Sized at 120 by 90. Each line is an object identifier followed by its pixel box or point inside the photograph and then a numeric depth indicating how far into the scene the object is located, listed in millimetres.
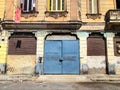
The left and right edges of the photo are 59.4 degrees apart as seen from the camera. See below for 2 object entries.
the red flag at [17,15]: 8478
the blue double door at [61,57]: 8447
